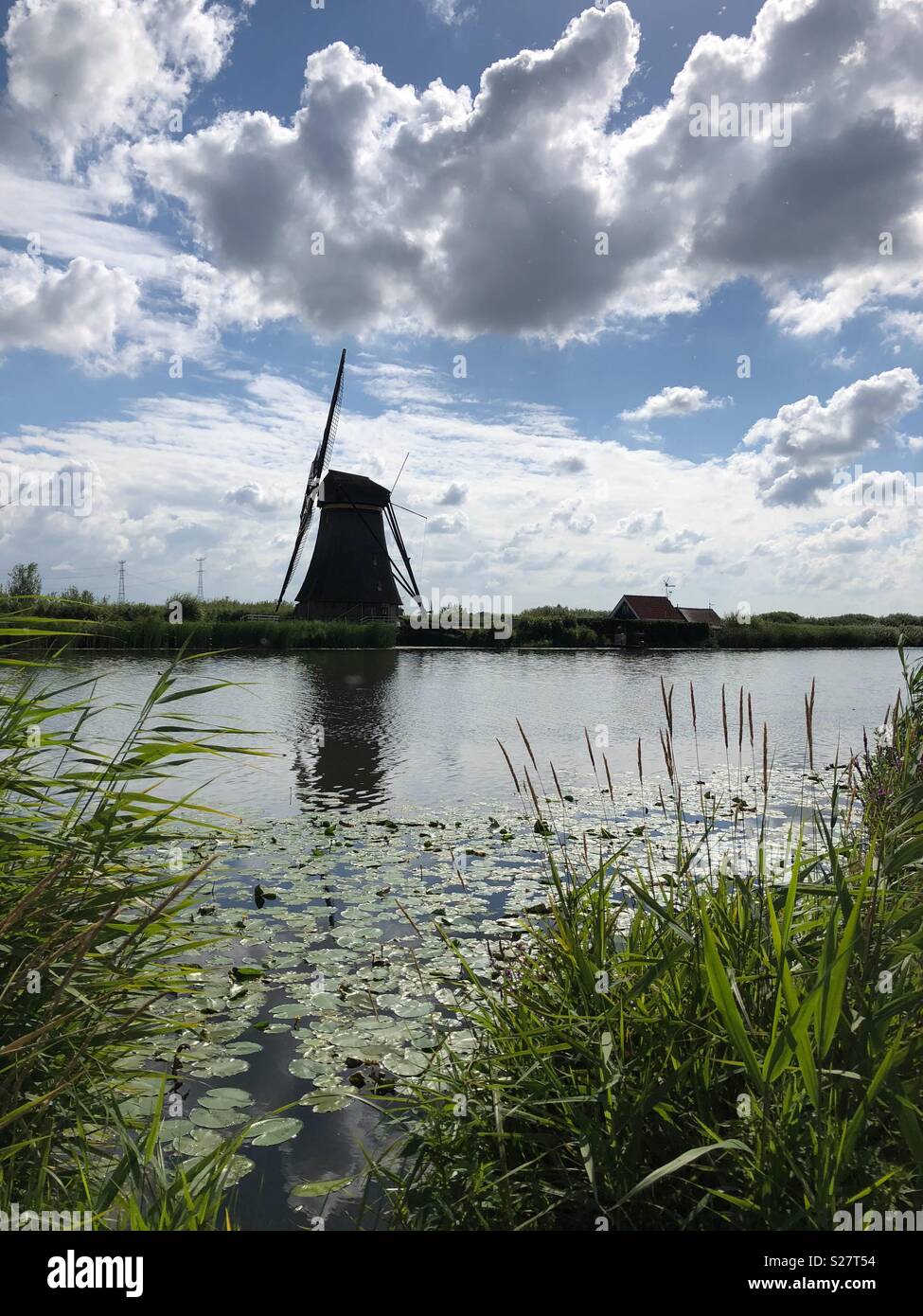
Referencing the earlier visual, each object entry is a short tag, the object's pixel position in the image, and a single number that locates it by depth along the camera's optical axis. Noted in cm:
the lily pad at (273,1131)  283
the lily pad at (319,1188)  255
